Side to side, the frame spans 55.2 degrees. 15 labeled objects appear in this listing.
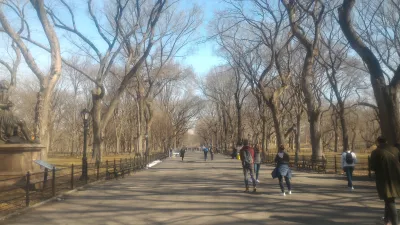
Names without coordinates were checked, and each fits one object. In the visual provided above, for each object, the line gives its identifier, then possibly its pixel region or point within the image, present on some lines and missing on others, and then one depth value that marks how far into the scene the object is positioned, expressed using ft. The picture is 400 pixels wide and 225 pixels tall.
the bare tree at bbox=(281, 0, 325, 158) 71.14
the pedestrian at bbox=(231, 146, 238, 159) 140.50
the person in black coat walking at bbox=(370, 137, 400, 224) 21.53
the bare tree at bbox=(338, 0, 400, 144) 42.68
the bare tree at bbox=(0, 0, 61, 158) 56.70
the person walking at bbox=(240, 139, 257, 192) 40.09
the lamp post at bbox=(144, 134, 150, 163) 118.31
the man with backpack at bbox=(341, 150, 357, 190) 42.93
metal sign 40.06
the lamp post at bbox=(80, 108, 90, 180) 52.10
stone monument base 42.73
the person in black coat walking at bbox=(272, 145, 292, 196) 37.47
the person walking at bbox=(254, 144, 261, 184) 51.72
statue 45.34
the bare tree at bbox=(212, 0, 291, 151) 87.74
